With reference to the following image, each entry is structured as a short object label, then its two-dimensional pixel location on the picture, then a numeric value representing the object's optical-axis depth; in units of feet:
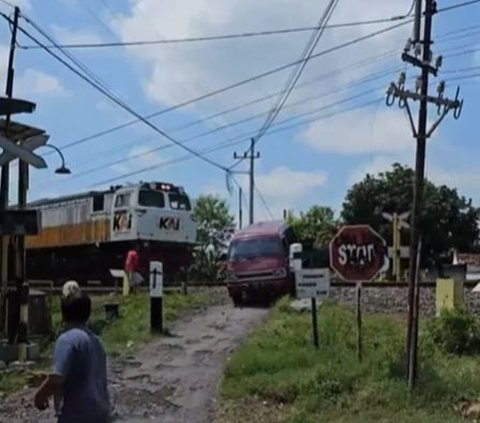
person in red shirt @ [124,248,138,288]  98.80
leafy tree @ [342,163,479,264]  216.74
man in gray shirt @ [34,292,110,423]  22.66
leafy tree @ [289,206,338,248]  241.33
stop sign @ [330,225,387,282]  49.34
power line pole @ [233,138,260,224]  215.31
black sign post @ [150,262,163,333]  66.49
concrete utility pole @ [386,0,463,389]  43.83
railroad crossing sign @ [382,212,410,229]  135.07
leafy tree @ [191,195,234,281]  261.93
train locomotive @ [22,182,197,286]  133.49
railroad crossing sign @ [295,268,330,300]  53.57
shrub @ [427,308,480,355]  50.34
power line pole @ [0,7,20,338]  57.15
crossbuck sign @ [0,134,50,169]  49.65
